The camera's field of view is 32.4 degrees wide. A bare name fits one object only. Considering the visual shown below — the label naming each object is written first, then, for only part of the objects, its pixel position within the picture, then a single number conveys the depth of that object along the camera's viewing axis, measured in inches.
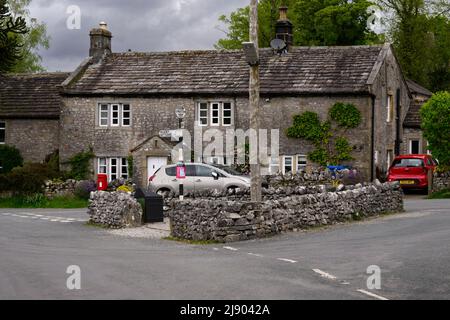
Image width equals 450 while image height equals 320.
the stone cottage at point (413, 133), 1803.6
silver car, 1185.8
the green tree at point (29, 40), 2366.0
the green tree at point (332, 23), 2215.2
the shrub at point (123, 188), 1171.3
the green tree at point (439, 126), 1359.5
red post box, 1111.2
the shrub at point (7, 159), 1697.8
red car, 1387.8
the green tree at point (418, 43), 2454.5
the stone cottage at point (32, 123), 1701.5
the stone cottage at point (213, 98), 1486.2
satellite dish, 1599.4
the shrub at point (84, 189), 1469.0
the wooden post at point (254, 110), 782.5
